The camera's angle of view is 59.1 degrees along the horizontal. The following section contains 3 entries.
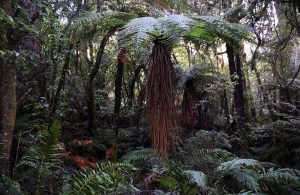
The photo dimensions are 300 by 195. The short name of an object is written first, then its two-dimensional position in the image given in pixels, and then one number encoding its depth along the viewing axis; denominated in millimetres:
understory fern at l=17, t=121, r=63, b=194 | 2366
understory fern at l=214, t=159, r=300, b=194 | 2885
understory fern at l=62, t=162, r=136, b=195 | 2376
